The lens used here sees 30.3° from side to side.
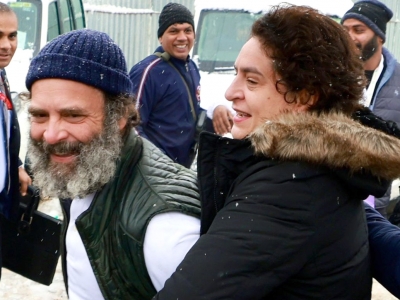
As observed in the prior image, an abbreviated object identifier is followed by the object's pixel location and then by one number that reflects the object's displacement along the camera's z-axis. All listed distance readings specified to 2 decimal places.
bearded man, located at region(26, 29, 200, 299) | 2.17
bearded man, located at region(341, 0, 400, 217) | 4.81
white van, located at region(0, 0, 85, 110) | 7.44
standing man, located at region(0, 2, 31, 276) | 4.21
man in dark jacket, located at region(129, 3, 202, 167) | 5.66
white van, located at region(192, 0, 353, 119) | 8.30
